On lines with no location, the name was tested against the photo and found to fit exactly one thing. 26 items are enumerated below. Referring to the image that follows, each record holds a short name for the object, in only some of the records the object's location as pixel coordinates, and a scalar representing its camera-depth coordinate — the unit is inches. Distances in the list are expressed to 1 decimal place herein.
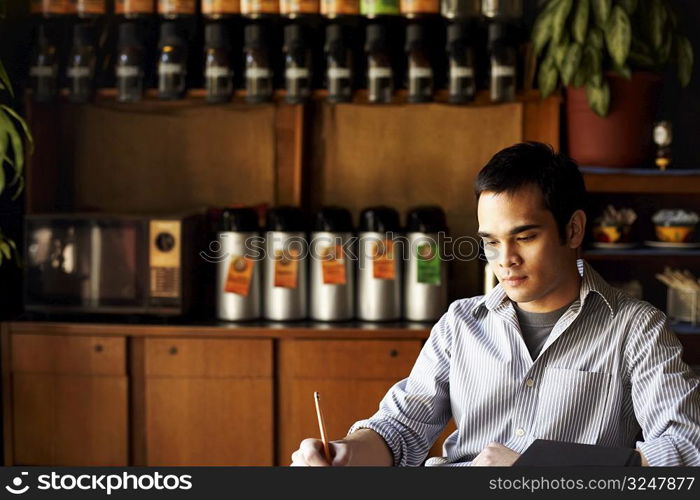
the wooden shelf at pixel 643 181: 138.1
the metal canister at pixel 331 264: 140.5
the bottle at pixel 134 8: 140.9
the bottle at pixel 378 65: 138.6
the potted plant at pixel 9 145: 114.7
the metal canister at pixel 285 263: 140.8
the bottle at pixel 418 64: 138.7
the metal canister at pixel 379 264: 140.1
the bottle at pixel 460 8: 137.6
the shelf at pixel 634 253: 139.2
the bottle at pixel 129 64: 140.9
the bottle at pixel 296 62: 139.6
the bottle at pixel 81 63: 141.4
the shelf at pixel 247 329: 136.1
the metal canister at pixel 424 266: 140.4
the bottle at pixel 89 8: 141.7
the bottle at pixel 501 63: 137.6
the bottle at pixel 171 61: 140.1
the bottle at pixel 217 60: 139.9
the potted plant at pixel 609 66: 134.0
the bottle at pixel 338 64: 138.8
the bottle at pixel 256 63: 139.9
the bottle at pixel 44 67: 141.9
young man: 71.5
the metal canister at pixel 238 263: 140.9
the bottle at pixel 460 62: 138.0
